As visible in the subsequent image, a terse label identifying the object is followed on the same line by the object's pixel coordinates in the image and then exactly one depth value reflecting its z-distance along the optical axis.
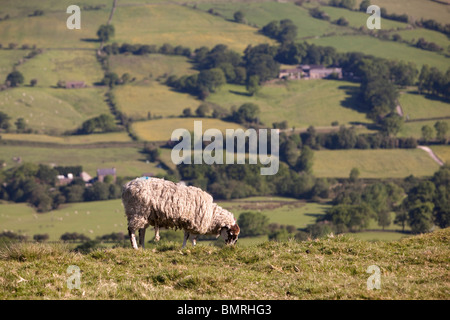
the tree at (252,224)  94.19
